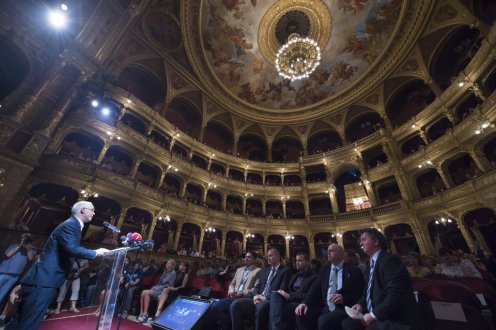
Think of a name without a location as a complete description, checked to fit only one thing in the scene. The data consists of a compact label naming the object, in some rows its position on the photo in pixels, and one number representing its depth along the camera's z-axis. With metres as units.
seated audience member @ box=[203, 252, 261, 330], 3.79
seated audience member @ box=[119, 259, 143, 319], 5.44
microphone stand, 3.12
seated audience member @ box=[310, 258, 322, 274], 4.89
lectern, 3.09
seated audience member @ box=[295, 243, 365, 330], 2.75
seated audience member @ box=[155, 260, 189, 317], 5.06
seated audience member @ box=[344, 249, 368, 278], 5.32
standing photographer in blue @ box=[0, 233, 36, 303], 4.65
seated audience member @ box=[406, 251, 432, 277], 6.74
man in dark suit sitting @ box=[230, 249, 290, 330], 3.52
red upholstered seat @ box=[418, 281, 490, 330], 2.17
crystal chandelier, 14.27
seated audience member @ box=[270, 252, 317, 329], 3.27
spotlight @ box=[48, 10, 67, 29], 7.73
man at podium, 2.47
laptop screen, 3.38
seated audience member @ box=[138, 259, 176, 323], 5.18
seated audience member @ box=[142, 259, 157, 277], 7.05
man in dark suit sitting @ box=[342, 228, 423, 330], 1.99
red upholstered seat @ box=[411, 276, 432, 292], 3.95
